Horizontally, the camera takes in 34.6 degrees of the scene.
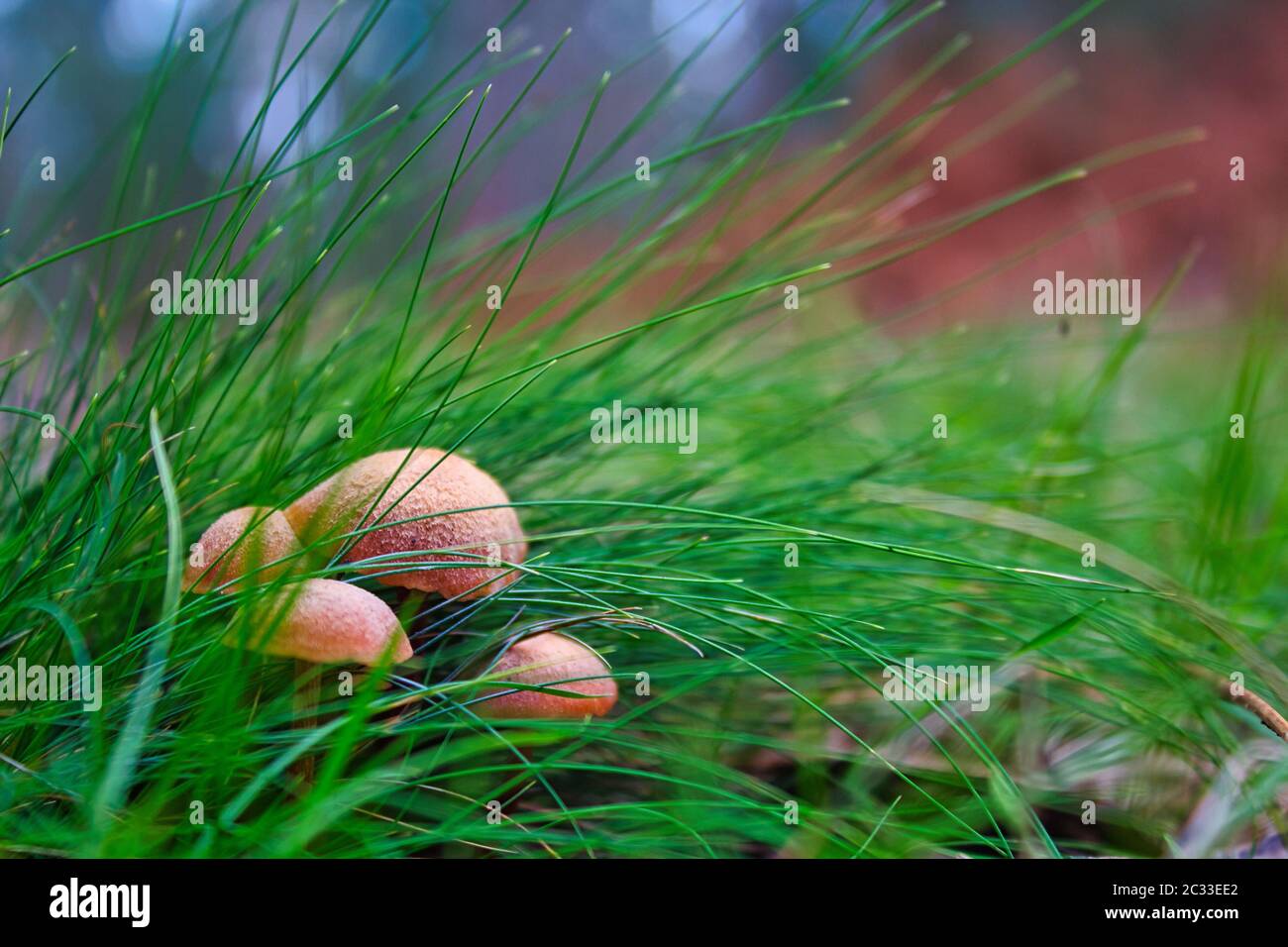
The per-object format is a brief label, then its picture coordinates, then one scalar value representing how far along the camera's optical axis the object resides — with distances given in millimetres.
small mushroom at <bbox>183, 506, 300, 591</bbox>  278
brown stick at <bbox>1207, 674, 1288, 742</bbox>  293
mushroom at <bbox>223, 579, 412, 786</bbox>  268
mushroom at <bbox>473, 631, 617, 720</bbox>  286
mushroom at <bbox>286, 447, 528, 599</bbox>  287
